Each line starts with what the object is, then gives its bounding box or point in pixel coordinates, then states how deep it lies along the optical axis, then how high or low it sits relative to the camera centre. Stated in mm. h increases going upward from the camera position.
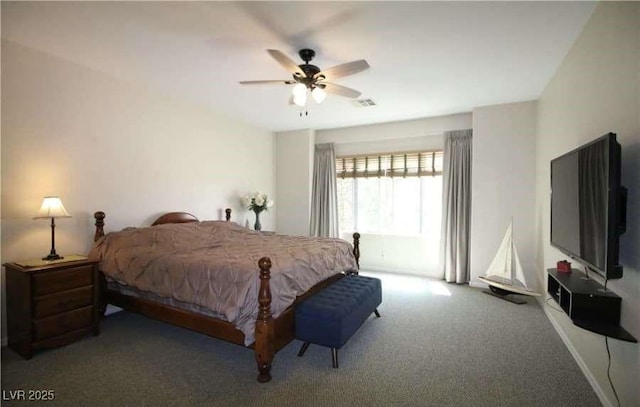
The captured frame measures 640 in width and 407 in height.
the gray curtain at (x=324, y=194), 6121 +130
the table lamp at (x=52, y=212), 2750 -127
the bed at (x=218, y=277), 2367 -706
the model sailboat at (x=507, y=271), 4092 -945
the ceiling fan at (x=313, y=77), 2521 +1114
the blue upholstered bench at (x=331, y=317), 2494 -990
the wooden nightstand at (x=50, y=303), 2576 -940
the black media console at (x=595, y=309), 1806 -671
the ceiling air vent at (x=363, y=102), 4375 +1454
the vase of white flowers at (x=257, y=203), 5441 -50
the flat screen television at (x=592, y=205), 1710 -12
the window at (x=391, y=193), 5559 +167
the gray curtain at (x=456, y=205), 5043 -47
